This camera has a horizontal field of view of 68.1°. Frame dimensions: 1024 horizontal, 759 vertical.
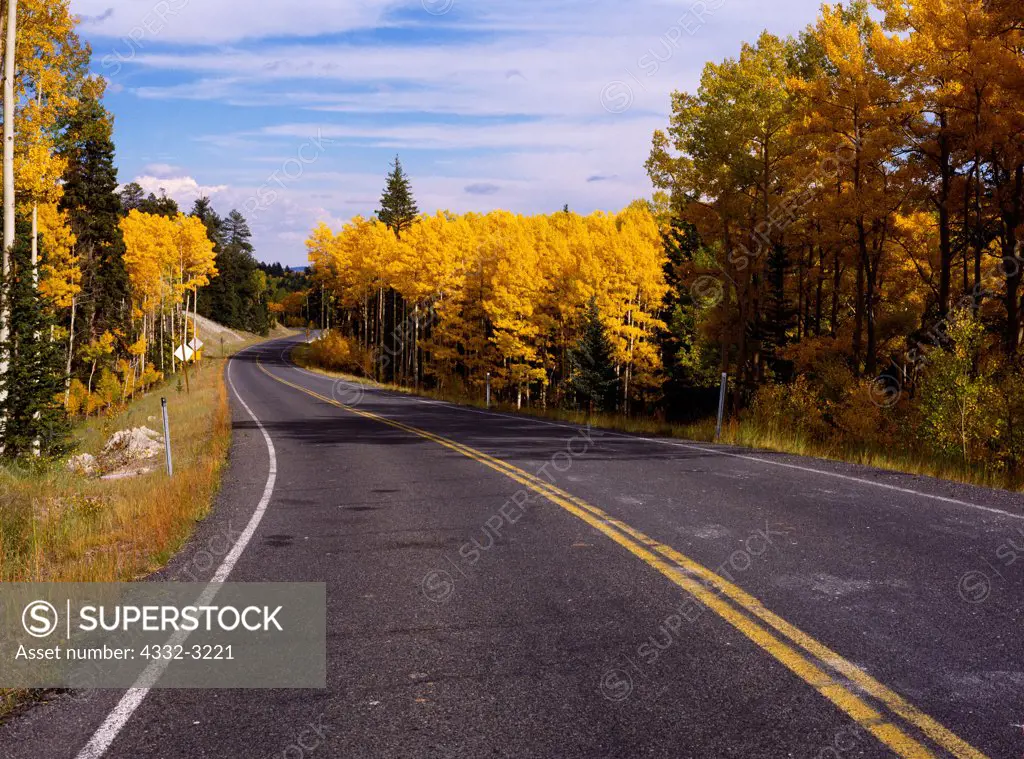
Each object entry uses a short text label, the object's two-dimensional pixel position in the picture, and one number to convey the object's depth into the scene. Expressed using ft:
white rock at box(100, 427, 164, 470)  61.31
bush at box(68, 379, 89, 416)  133.39
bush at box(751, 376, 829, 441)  54.71
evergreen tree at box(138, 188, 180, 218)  268.82
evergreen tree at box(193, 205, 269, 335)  361.30
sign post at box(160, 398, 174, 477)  38.93
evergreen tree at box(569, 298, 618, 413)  110.87
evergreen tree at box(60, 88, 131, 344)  136.15
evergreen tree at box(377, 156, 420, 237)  238.48
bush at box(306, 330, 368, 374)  235.40
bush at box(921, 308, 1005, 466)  41.11
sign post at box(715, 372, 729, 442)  53.26
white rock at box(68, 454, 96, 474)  53.40
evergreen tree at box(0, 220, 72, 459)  45.11
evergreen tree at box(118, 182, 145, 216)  292.81
